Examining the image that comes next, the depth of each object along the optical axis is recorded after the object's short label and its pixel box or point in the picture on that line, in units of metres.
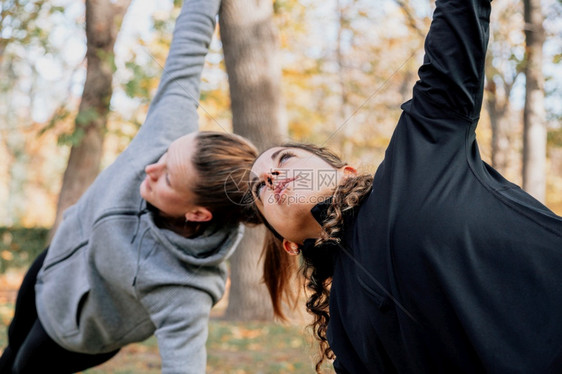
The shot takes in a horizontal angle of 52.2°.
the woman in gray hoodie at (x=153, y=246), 2.82
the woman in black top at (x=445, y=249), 1.59
